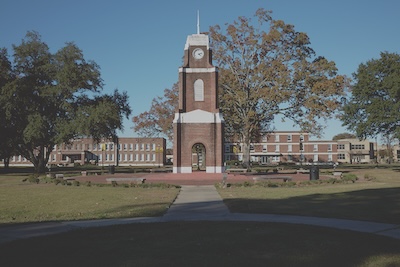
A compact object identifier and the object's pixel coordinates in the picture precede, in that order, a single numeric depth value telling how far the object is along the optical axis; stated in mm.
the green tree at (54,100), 41719
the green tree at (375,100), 40531
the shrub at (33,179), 30261
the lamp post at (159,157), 107038
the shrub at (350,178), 27641
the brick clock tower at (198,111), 35062
